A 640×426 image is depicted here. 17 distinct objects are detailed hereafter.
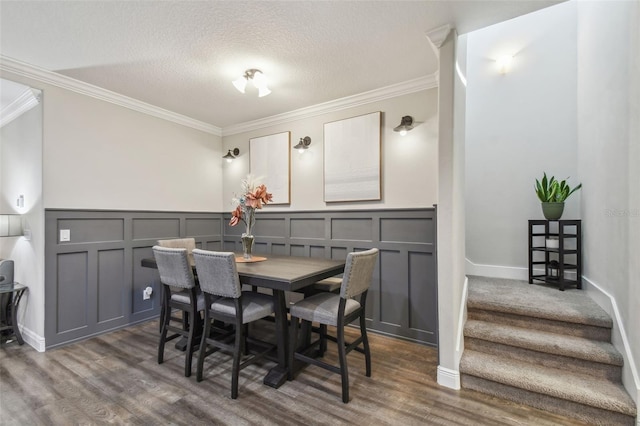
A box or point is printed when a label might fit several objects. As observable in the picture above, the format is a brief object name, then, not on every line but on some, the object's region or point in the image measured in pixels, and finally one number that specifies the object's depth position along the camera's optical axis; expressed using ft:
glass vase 9.14
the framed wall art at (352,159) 10.52
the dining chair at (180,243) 10.25
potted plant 9.12
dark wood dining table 6.57
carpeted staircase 5.86
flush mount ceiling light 8.57
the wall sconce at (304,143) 12.00
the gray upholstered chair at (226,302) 6.63
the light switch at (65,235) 9.32
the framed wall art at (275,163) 12.68
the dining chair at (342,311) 6.54
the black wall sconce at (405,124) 9.61
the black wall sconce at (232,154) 14.11
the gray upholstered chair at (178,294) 7.45
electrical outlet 11.42
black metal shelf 9.09
